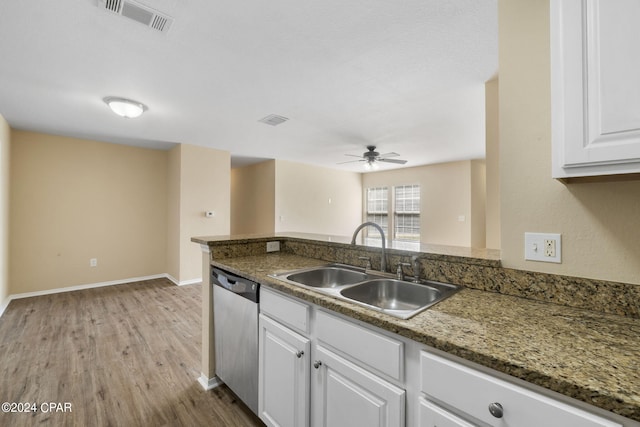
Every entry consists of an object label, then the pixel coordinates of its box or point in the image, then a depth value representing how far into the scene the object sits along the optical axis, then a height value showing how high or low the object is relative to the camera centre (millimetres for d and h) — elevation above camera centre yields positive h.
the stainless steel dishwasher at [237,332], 1635 -740
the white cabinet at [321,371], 992 -661
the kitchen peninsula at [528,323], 639 -357
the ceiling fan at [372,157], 5086 +1117
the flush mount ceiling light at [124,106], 2857 +1150
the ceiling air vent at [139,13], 1614 +1238
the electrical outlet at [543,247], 1124 -124
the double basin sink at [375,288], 1390 -387
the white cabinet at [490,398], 638 -471
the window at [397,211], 7703 +174
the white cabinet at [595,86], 763 +385
